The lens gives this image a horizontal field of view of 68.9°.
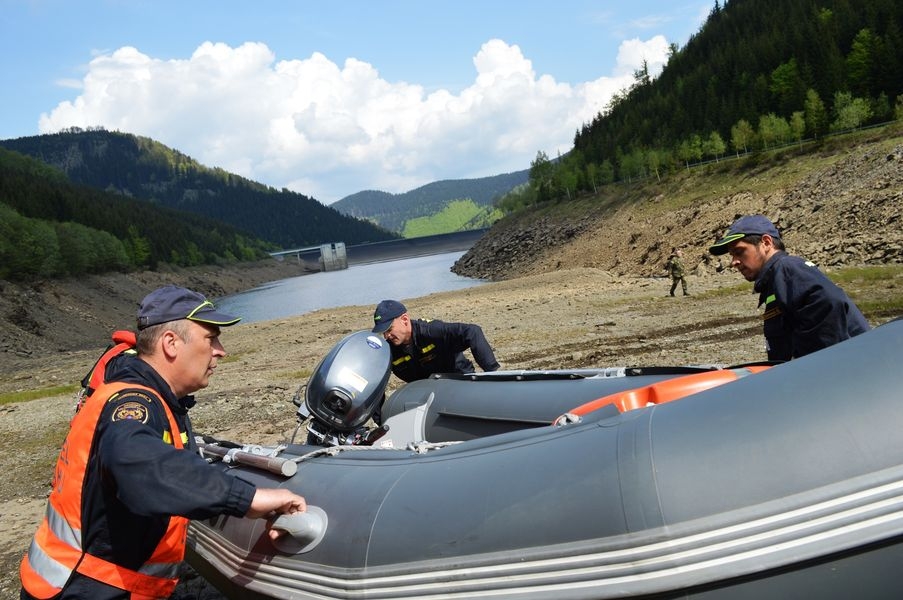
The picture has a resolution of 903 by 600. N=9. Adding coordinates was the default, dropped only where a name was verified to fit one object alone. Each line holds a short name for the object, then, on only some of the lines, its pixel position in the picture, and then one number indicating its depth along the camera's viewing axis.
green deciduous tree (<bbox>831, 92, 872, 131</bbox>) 38.75
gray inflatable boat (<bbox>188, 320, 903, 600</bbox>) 1.73
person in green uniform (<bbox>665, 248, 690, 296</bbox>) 16.66
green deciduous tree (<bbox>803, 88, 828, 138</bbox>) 40.22
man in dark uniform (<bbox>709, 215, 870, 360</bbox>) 3.15
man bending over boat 5.11
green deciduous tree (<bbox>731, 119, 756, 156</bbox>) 45.69
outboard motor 4.07
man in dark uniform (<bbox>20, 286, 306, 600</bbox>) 2.09
